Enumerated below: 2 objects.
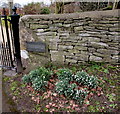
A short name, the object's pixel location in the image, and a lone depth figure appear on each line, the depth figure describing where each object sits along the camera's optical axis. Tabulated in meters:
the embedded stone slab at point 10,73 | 2.82
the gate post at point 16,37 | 2.43
